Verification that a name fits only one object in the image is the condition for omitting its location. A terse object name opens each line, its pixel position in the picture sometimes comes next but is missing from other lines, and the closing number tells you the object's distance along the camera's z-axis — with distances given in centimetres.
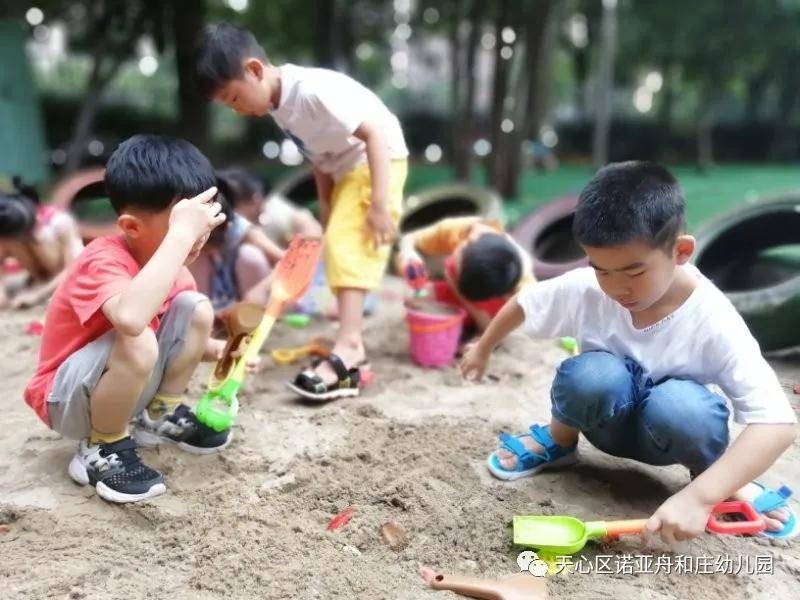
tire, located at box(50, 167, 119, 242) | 316
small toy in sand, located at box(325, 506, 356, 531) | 162
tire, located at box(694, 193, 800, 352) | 308
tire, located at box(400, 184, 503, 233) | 443
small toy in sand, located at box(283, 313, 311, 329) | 329
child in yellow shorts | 230
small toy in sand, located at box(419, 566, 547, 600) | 138
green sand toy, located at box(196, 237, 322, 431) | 188
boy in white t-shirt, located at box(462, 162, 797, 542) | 140
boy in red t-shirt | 155
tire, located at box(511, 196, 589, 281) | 385
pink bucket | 270
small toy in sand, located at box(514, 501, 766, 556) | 149
